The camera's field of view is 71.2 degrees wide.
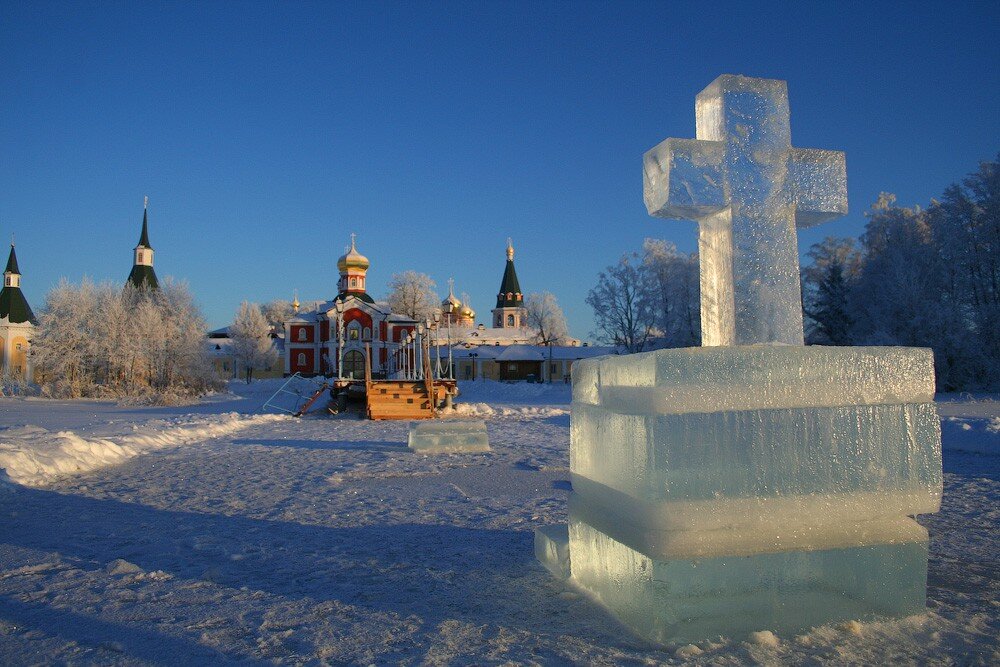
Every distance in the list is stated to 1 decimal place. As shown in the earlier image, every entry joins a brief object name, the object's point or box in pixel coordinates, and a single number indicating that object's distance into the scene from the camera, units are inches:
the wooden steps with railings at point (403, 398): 781.9
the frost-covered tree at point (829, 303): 1507.1
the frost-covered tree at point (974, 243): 1316.4
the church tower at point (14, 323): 2080.5
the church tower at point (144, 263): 2095.2
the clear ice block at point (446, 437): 420.8
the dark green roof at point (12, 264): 2247.8
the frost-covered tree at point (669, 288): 1697.8
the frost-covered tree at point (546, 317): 3176.7
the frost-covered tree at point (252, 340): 2586.1
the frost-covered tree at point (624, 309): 1804.9
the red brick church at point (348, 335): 2071.9
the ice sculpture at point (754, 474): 112.1
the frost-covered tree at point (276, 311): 3452.3
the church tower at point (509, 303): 3299.7
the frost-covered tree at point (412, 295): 2477.9
